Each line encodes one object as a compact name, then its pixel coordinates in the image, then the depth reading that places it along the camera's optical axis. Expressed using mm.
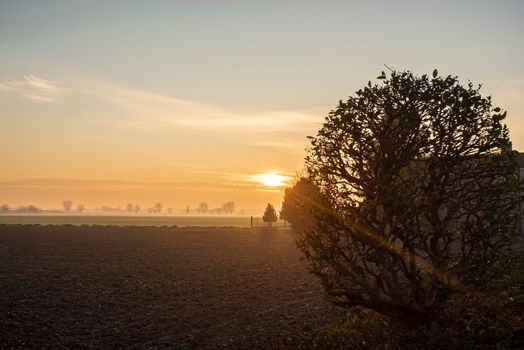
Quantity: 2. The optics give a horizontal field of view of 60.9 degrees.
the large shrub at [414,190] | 10289
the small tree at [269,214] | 82406
